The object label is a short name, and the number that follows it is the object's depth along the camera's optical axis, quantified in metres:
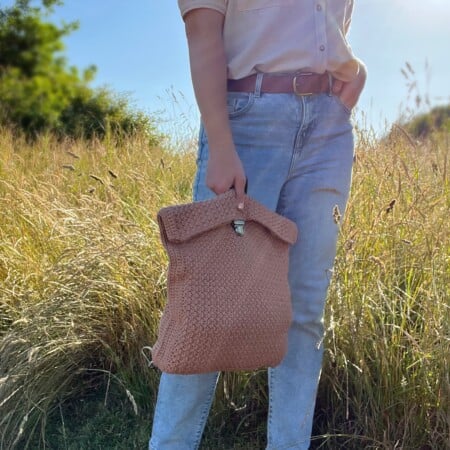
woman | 1.35
